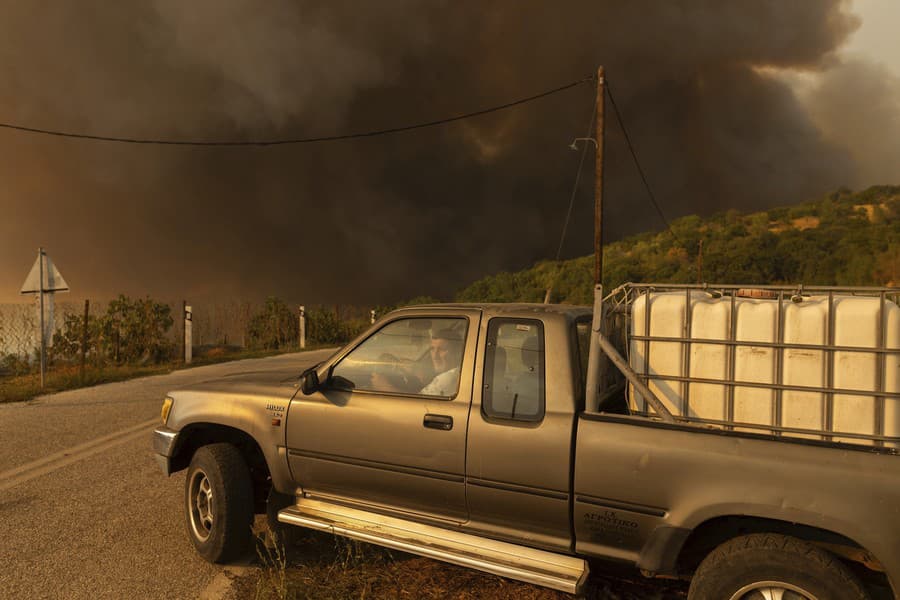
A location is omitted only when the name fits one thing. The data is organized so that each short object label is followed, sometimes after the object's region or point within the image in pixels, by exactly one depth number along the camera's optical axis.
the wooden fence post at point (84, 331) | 16.65
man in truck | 3.86
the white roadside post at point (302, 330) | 27.52
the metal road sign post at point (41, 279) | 13.57
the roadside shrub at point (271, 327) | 27.92
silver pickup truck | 2.81
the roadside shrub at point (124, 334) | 20.05
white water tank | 3.04
